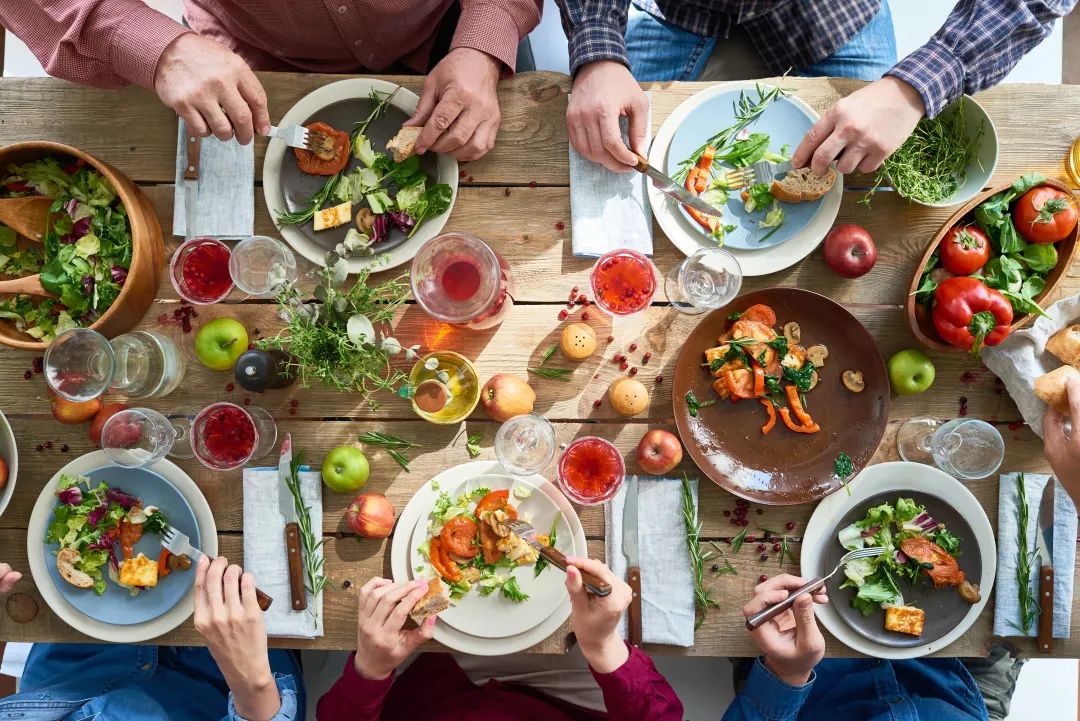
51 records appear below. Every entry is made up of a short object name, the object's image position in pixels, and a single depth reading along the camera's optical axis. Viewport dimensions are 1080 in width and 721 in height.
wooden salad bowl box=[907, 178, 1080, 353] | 1.78
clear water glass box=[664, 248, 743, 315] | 1.84
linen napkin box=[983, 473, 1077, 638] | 1.89
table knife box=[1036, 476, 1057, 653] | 1.89
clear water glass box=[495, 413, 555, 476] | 1.84
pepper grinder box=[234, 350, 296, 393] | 1.77
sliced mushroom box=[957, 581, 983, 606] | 1.87
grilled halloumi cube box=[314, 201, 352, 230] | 1.85
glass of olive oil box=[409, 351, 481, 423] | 1.86
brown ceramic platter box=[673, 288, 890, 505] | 1.86
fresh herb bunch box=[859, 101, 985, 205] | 1.87
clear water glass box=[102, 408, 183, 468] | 1.78
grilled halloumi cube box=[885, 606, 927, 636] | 1.86
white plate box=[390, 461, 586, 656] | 1.85
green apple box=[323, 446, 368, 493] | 1.85
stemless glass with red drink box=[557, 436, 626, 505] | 1.86
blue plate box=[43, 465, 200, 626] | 1.87
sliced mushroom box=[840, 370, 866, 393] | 1.88
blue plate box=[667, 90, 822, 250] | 1.88
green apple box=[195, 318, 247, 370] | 1.84
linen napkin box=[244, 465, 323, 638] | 1.89
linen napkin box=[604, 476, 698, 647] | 1.90
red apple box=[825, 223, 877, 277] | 1.84
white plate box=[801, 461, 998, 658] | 1.88
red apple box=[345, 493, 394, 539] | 1.84
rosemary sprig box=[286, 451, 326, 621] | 1.87
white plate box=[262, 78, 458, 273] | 1.87
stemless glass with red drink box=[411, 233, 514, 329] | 1.80
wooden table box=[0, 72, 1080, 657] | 1.92
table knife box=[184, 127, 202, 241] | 1.89
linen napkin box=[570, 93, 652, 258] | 1.90
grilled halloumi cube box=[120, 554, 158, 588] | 1.83
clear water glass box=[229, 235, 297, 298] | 1.81
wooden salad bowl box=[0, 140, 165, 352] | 1.75
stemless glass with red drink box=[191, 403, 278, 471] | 1.83
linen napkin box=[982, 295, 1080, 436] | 1.83
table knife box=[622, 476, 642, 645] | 1.89
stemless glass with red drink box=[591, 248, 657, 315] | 1.87
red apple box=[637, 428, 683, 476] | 1.85
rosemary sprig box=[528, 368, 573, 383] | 1.90
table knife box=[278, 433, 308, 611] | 1.88
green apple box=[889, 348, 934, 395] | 1.86
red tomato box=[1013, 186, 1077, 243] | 1.75
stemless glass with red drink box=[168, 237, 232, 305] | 1.83
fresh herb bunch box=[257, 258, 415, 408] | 1.74
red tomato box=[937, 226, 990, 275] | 1.79
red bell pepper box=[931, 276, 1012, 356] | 1.74
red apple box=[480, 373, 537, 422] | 1.83
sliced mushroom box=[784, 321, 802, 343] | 1.89
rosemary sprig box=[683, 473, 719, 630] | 1.88
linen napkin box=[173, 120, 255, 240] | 1.89
